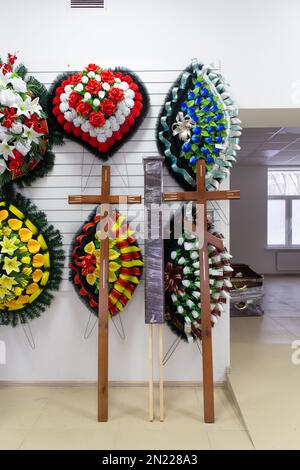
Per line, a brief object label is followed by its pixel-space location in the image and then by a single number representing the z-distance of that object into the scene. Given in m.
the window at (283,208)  11.03
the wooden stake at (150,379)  2.53
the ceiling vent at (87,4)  3.08
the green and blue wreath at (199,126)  2.80
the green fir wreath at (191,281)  2.79
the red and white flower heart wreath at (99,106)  2.72
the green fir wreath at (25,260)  2.83
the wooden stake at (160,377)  2.53
